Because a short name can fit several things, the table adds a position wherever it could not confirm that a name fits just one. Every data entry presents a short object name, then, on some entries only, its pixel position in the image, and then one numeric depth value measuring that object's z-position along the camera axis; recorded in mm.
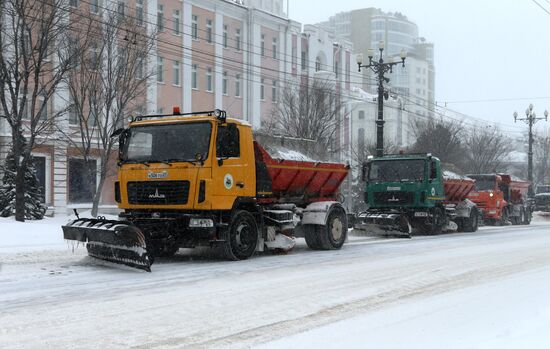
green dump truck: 20578
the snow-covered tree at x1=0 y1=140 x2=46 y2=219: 22266
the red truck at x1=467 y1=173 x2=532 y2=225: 31281
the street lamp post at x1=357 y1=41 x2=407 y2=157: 24516
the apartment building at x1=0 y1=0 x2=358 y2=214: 32719
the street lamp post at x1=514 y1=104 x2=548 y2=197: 45219
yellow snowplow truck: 11227
